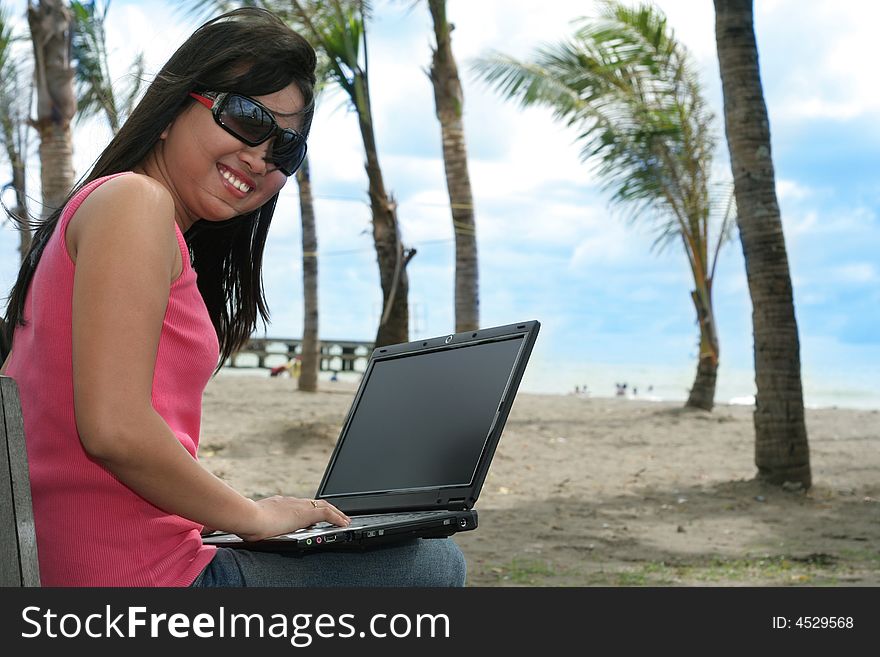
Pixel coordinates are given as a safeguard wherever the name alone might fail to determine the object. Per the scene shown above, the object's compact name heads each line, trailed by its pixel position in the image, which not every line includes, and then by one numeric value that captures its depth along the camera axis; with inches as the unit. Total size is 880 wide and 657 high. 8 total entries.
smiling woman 63.9
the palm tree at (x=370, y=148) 433.4
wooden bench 59.9
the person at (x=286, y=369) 1018.8
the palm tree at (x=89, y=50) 742.1
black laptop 77.4
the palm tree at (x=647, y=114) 564.1
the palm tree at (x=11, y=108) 642.0
